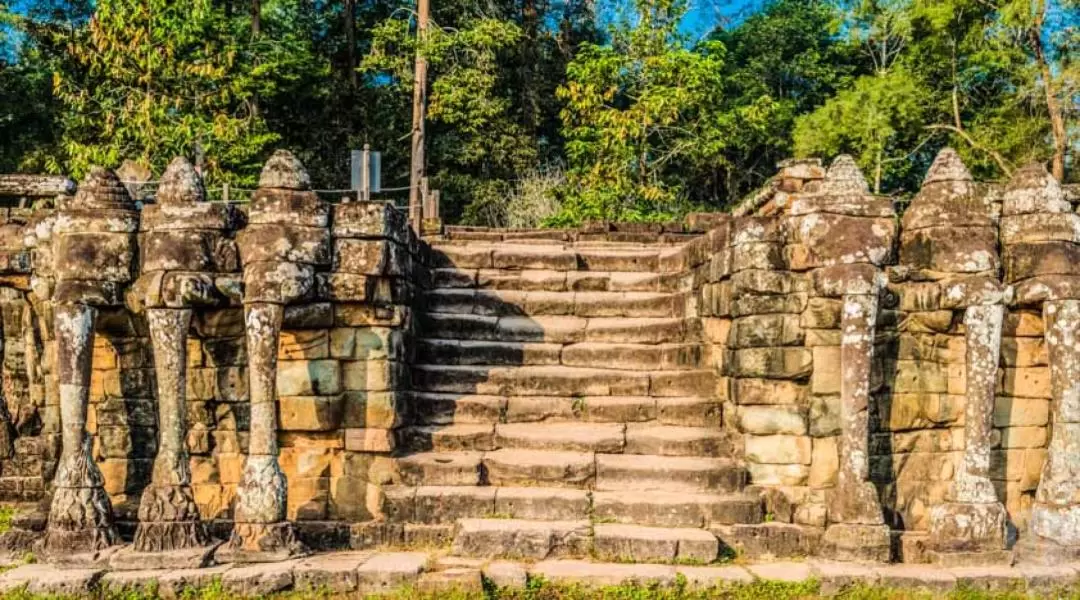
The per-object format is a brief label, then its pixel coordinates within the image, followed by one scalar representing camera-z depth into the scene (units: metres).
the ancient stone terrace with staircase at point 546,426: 5.45
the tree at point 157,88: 16.44
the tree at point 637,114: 18.69
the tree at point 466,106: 21.28
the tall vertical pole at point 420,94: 20.50
